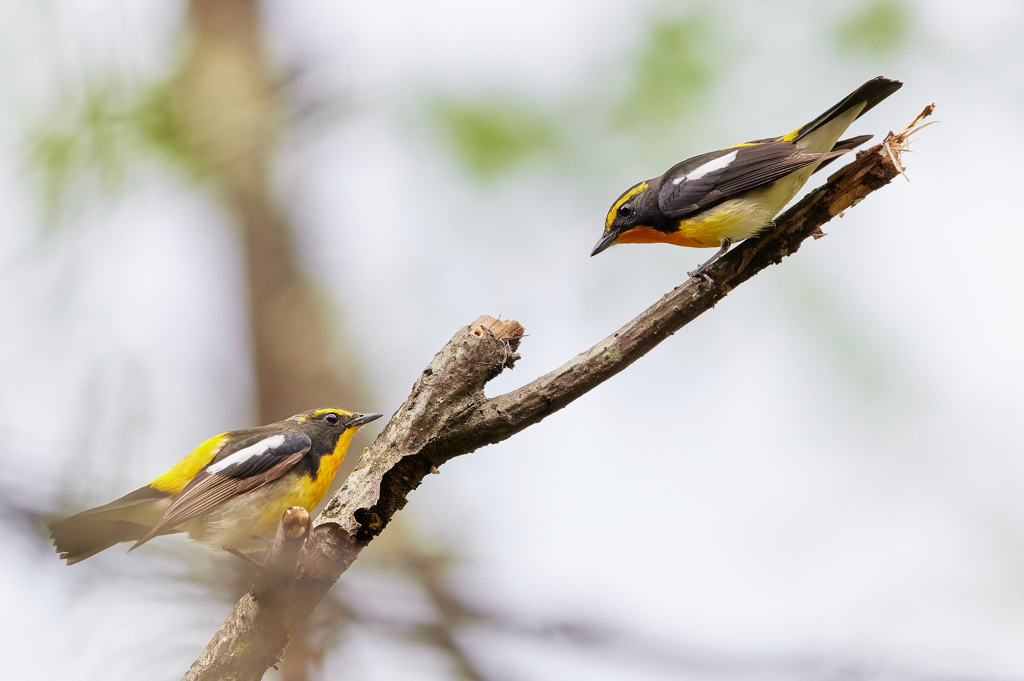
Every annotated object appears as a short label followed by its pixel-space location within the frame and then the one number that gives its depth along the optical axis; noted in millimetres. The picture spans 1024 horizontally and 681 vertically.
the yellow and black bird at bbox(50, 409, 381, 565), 6488
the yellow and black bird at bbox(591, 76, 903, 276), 7332
